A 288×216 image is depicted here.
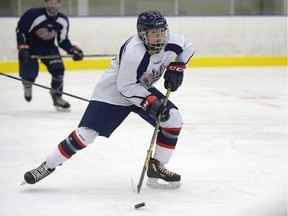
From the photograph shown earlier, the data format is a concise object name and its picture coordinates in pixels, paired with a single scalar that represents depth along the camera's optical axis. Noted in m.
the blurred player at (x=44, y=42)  12.55
